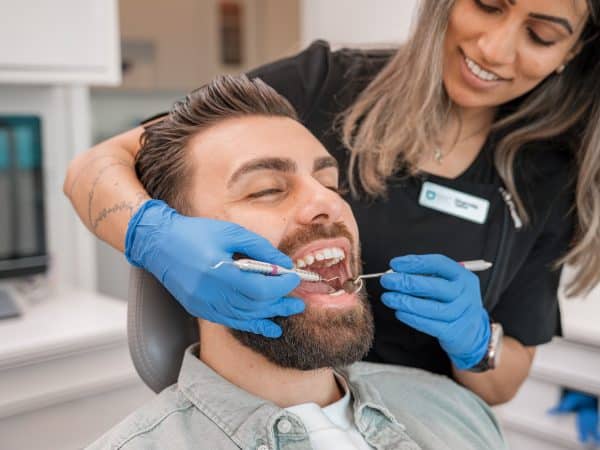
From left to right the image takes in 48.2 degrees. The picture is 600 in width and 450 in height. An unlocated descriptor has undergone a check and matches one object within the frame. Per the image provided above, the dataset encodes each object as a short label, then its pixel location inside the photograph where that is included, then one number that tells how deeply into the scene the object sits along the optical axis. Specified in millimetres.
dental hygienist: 1143
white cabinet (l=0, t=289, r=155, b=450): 1661
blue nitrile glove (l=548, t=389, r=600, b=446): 1858
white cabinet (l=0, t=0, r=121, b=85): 1849
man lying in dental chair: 993
